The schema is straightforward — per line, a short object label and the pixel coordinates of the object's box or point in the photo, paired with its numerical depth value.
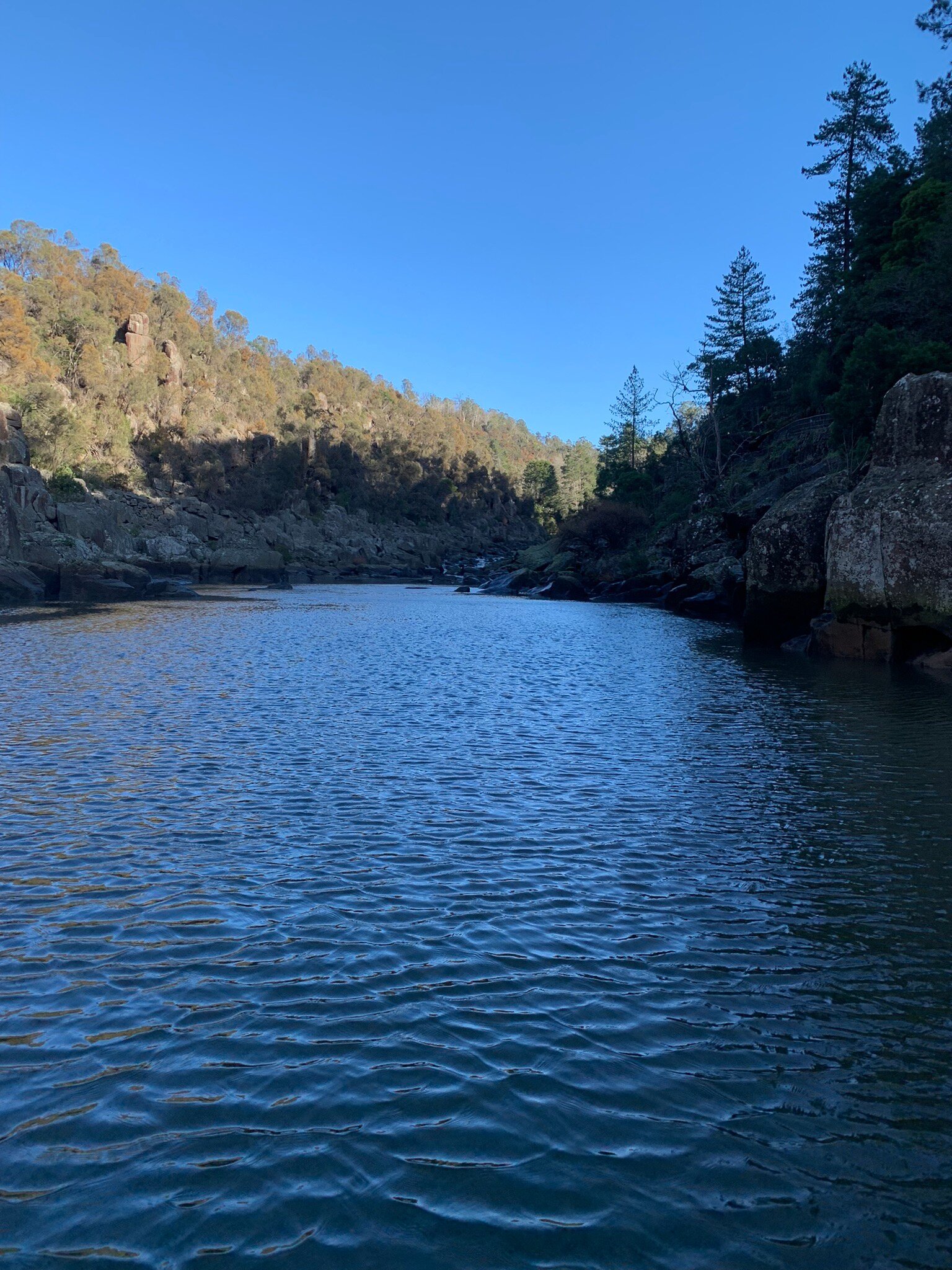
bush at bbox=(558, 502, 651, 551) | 68.00
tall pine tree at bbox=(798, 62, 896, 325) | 50.91
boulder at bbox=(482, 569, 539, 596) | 67.44
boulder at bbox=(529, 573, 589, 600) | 60.72
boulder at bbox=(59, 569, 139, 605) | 47.69
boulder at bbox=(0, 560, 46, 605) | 41.69
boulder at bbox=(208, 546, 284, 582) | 73.94
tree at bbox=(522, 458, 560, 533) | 134.93
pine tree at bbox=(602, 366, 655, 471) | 97.25
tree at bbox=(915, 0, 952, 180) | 36.22
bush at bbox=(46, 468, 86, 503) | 67.62
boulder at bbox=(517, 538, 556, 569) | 74.38
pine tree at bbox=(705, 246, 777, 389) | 69.25
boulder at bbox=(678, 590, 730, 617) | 40.59
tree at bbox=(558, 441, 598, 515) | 137.75
